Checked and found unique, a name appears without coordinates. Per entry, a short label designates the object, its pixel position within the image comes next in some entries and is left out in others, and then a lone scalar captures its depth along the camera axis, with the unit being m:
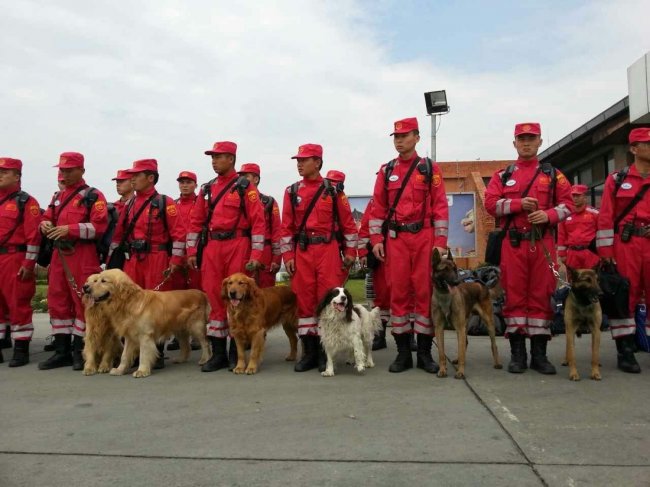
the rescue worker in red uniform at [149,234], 6.98
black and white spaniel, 6.02
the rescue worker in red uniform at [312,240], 6.34
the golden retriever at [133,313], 6.09
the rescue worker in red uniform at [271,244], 7.71
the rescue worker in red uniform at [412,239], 5.95
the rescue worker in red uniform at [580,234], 9.42
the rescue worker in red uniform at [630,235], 5.86
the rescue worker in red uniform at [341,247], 6.46
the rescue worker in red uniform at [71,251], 6.56
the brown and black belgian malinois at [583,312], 5.46
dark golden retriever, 6.00
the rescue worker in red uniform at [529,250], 5.80
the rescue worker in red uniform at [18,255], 6.75
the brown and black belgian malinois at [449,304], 5.62
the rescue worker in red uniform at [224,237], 6.37
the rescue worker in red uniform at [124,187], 9.11
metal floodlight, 12.14
